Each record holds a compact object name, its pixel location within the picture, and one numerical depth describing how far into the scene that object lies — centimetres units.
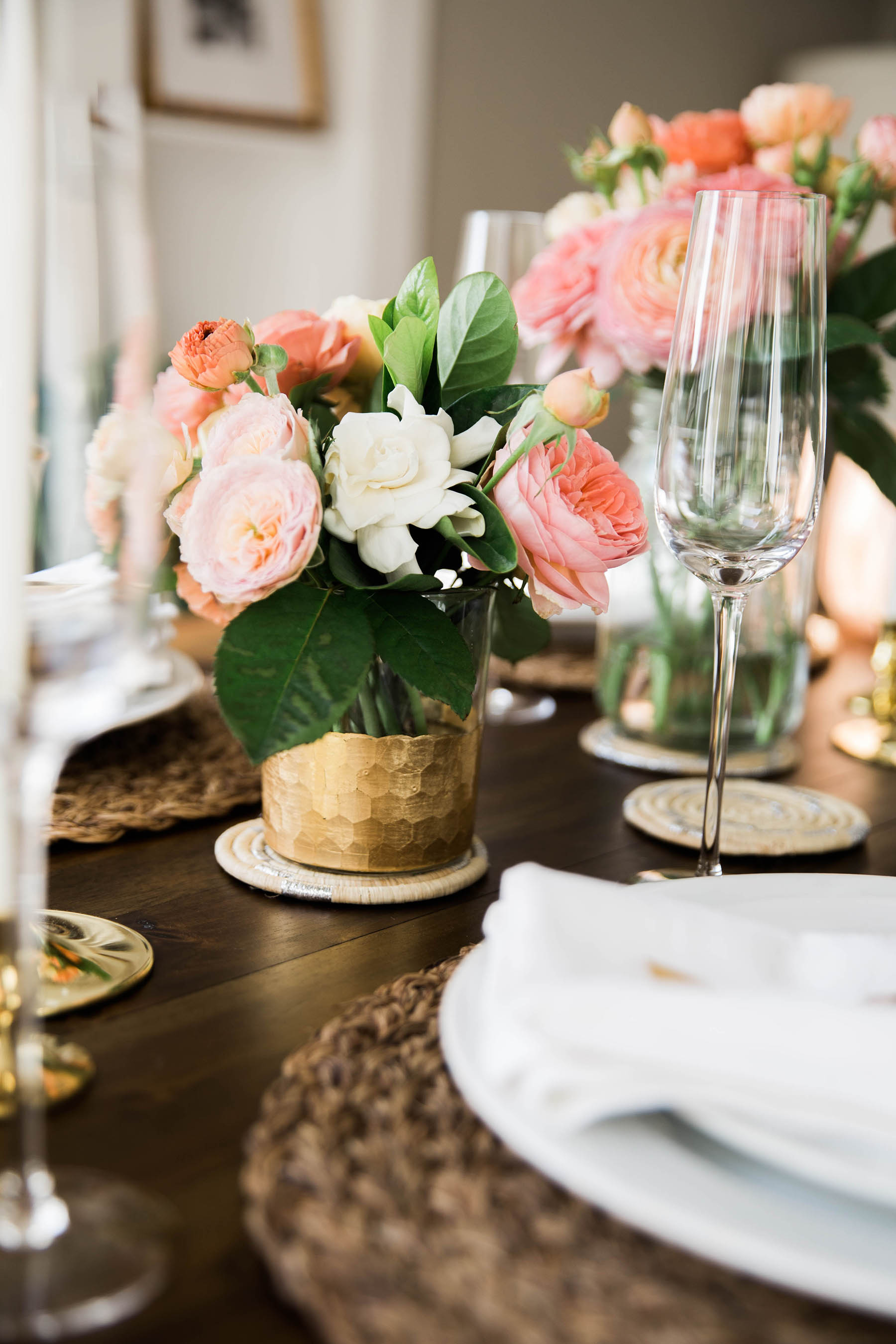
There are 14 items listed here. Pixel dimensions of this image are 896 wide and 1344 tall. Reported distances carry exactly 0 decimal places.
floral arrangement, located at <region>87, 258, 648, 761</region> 56
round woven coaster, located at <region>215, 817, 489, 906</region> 63
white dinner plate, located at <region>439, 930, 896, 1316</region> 32
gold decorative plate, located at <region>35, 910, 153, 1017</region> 51
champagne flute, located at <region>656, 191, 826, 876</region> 61
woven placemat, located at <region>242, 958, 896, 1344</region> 32
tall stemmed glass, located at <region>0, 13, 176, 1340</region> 34
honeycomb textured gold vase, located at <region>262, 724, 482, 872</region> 64
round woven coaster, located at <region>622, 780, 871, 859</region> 78
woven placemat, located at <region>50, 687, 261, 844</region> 71
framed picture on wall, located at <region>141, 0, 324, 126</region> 228
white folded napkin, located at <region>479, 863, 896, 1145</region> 35
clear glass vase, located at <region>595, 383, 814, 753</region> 97
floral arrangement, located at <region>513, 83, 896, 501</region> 86
